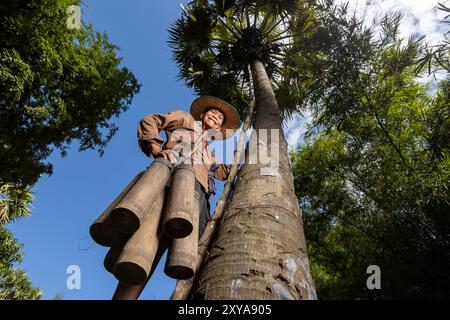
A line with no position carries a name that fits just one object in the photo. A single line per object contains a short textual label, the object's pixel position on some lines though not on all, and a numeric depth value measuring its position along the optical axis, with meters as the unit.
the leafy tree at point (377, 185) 5.87
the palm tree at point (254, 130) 1.44
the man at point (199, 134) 2.61
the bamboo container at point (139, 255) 1.53
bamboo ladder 1.70
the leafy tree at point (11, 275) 11.00
